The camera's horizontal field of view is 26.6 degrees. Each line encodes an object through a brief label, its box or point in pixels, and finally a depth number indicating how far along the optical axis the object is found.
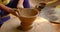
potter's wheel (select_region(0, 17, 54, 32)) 1.16
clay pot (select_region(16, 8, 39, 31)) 1.08
